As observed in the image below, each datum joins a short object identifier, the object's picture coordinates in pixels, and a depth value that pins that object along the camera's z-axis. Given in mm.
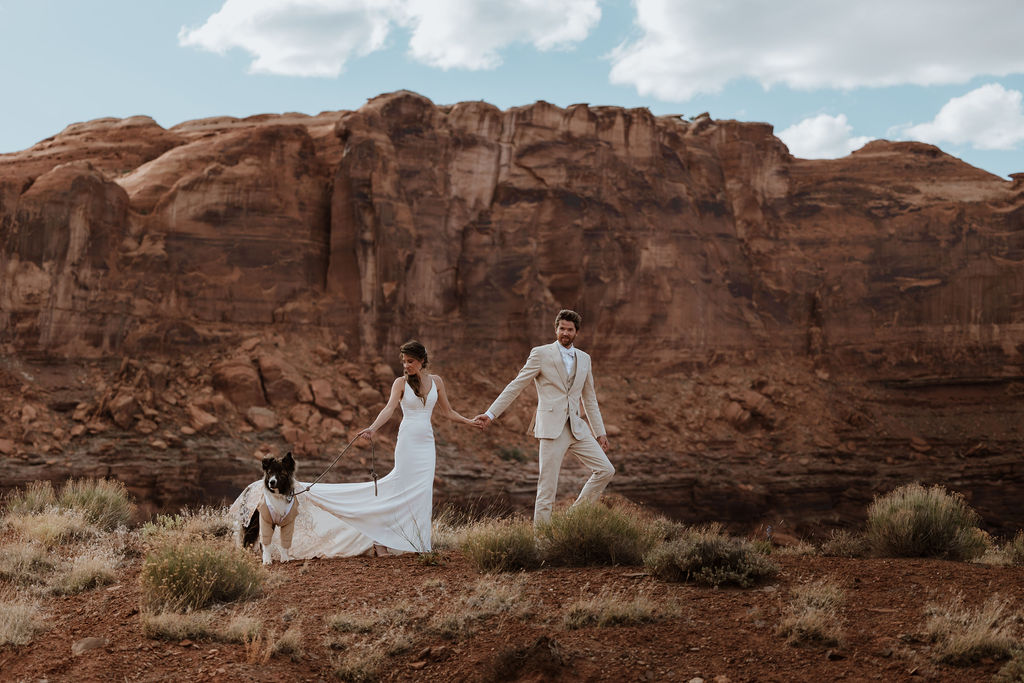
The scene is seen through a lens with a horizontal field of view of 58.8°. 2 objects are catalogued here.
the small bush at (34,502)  12344
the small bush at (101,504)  11797
